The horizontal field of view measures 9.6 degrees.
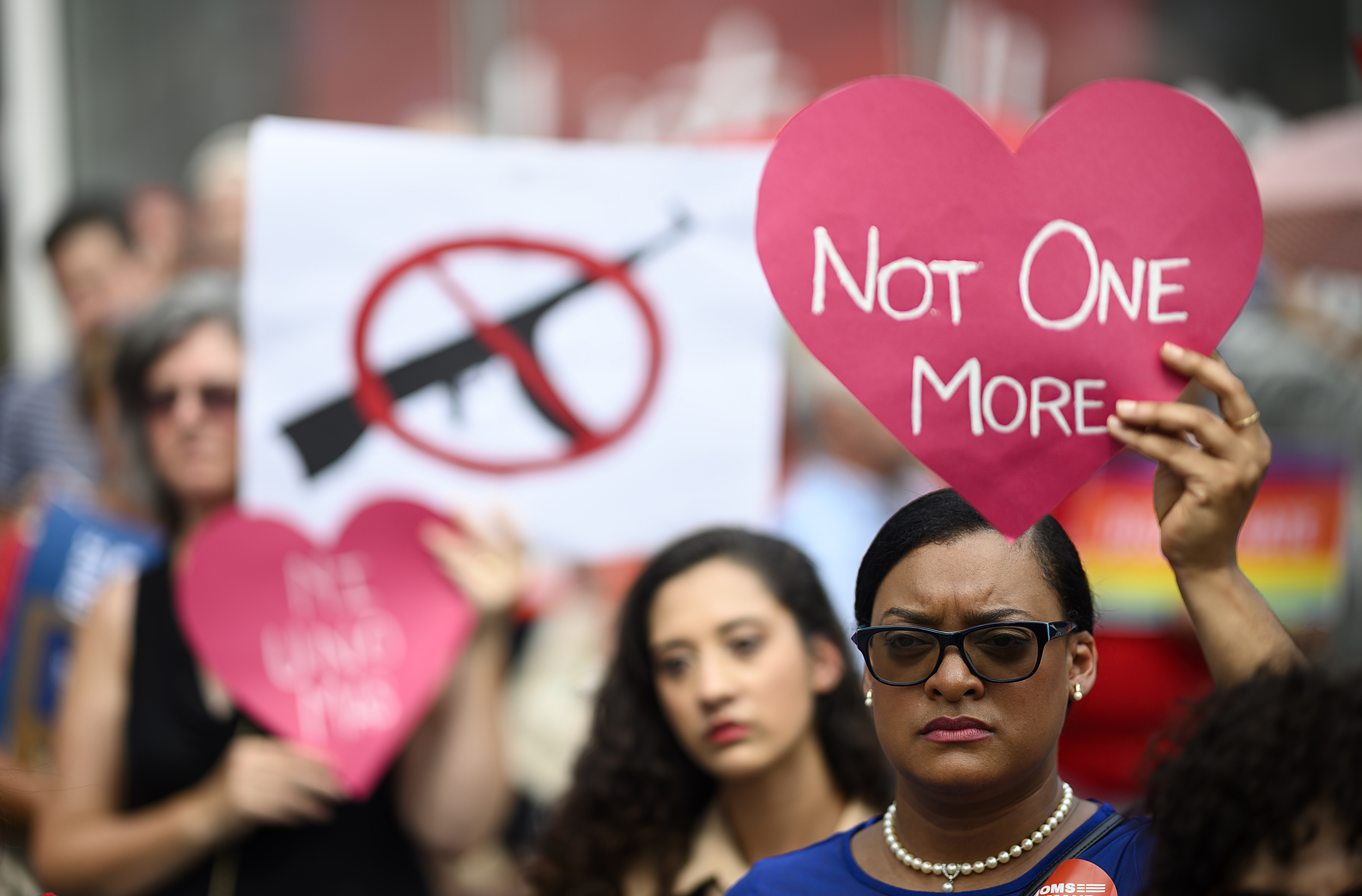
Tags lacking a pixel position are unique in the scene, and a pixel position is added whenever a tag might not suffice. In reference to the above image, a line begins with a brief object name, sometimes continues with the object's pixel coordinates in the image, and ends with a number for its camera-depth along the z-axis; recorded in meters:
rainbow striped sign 9.23
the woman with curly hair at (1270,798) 5.70
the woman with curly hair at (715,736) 6.43
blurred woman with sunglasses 6.78
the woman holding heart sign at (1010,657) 5.84
